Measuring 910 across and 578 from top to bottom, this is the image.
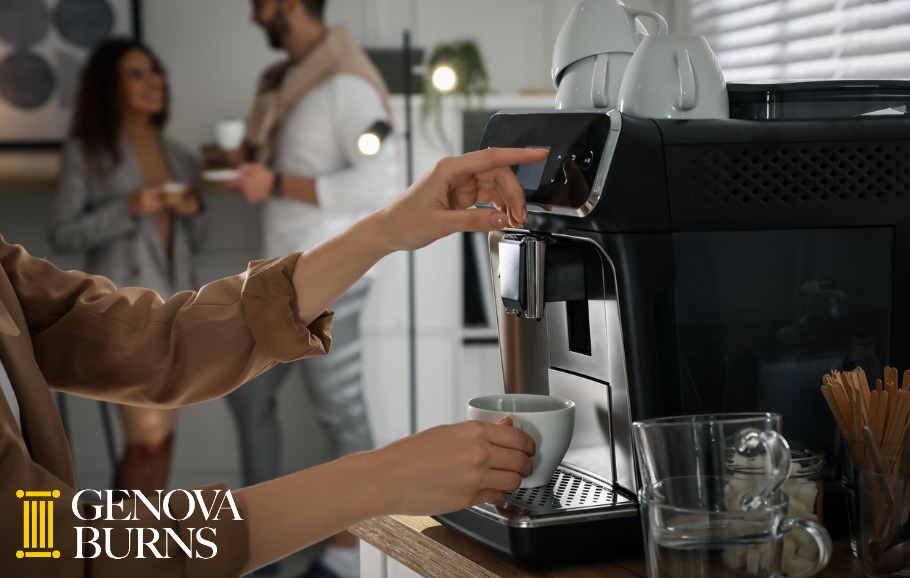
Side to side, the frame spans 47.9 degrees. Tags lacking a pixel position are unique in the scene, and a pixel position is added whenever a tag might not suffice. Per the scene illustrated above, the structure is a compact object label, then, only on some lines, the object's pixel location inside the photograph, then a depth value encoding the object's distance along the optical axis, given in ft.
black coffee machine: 2.77
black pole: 8.62
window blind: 5.70
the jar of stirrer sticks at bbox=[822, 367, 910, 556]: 2.49
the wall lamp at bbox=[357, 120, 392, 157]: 8.53
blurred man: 8.59
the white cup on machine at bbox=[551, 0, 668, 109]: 3.29
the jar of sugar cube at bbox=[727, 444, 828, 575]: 2.25
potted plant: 8.86
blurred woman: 8.71
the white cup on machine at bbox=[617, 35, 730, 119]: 2.96
